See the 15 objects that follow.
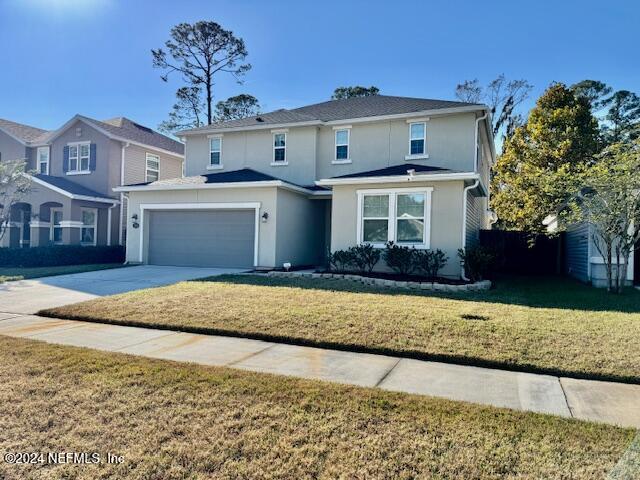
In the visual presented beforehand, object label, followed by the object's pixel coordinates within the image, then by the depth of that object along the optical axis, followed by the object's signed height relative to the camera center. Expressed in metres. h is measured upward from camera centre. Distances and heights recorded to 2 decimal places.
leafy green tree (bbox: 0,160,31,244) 17.61 +2.00
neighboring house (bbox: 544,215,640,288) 11.88 -0.53
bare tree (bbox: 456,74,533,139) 30.27 +10.45
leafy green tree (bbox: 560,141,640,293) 9.81 +0.97
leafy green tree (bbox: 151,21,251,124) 29.03 +12.64
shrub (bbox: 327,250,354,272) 13.13 -0.67
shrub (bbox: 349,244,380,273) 12.85 -0.54
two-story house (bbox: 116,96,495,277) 12.82 +1.66
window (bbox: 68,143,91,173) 21.45 +3.89
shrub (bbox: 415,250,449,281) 12.07 -0.62
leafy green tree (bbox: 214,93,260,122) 32.06 +9.80
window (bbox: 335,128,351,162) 16.51 +3.67
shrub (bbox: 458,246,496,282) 11.66 -0.55
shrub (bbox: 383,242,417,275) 12.27 -0.56
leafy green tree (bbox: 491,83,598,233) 18.67 +4.32
